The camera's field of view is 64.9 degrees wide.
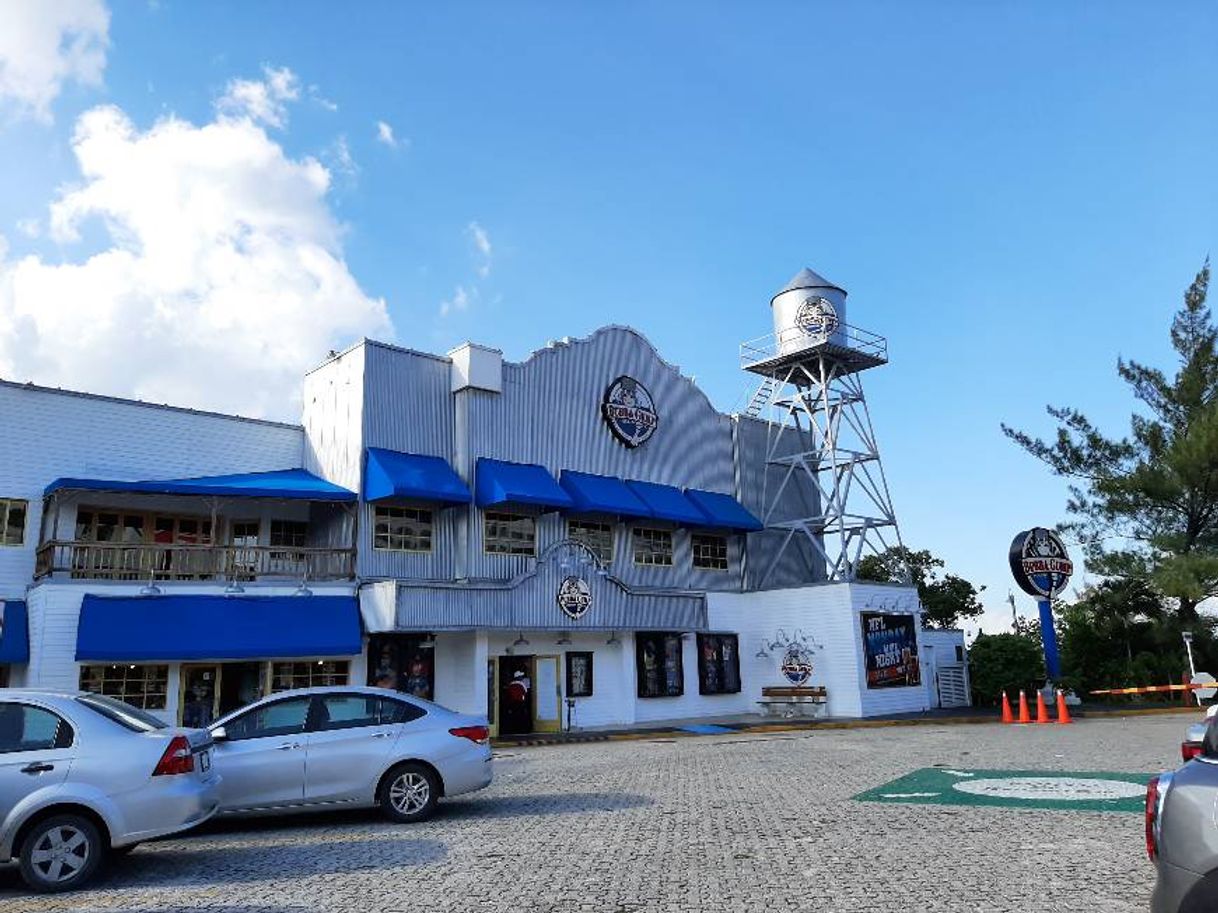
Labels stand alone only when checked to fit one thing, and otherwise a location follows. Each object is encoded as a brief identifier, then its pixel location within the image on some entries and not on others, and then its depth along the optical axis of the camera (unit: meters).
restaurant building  21.22
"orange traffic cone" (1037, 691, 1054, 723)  23.92
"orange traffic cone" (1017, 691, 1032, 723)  24.50
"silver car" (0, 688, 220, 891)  7.43
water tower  32.12
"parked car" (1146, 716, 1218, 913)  3.82
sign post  29.59
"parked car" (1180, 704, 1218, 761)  6.33
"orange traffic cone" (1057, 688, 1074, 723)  23.97
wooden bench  28.33
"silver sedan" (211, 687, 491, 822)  9.80
